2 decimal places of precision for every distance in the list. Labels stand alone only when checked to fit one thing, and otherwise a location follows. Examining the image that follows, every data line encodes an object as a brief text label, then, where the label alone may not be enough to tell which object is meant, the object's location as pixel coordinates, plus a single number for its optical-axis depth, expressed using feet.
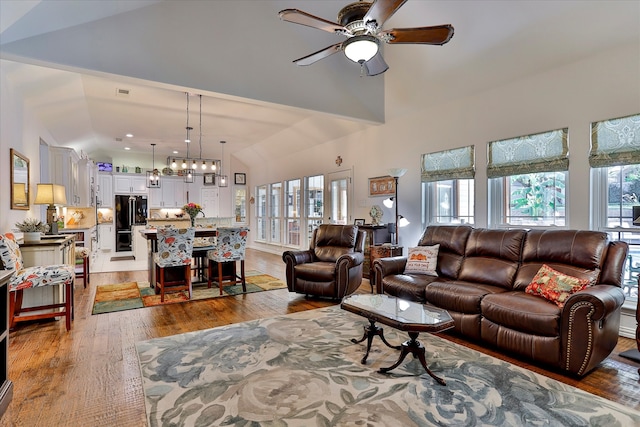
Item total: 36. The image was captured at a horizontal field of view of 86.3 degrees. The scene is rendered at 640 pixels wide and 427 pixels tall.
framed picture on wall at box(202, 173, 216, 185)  36.73
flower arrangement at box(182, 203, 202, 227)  18.71
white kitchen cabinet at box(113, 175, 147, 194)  32.99
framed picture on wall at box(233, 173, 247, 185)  37.83
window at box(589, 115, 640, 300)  10.74
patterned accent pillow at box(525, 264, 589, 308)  9.21
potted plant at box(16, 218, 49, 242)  12.57
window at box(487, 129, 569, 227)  12.65
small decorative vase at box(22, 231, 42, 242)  12.53
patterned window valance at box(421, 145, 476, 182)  15.53
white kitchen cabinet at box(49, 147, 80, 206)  20.54
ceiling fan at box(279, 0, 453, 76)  7.98
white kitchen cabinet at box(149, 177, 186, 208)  34.96
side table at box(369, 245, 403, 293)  17.20
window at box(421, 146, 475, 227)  15.81
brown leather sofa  8.13
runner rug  14.34
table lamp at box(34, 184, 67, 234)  15.66
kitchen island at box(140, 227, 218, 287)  17.07
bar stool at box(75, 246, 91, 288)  17.62
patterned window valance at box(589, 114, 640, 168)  10.56
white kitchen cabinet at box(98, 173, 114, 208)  32.40
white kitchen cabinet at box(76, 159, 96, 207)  25.60
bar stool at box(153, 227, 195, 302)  14.87
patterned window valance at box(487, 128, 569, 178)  12.45
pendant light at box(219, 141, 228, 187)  23.90
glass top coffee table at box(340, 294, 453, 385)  7.80
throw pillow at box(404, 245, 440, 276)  13.20
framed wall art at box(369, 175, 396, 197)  19.49
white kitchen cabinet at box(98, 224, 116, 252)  31.55
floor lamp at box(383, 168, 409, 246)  17.22
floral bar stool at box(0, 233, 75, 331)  10.71
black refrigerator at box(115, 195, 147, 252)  32.53
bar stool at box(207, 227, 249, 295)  16.33
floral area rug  6.61
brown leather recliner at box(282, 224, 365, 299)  14.70
